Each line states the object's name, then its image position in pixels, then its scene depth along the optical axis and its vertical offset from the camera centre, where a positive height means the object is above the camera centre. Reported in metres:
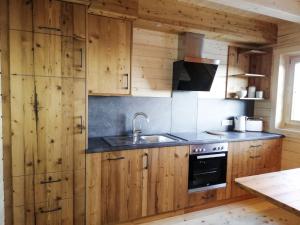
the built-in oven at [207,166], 2.49 -0.82
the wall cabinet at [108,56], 2.15 +0.41
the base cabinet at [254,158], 2.76 -0.78
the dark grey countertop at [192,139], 2.07 -0.49
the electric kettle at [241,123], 3.26 -0.36
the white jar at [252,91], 3.32 +0.14
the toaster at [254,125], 3.30 -0.39
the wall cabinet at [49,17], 1.68 +0.64
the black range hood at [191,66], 2.69 +0.42
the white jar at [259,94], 3.29 +0.09
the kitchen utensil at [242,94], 3.22 +0.08
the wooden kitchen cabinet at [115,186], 2.04 -0.90
